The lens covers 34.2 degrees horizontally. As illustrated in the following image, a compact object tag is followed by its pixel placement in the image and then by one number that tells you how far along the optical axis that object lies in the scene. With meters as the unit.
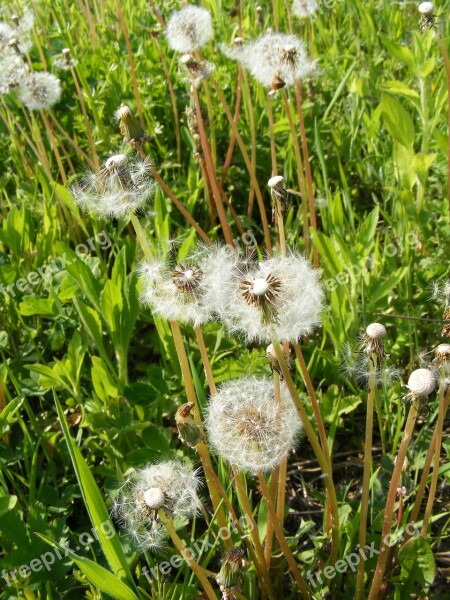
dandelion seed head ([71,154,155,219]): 0.33
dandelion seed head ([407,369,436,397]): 0.28
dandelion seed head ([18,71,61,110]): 0.66
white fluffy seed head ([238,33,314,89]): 0.48
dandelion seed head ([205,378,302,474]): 0.31
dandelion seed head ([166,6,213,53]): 0.58
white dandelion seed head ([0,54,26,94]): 0.68
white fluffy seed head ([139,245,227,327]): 0.30
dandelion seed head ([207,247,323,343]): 0.28
